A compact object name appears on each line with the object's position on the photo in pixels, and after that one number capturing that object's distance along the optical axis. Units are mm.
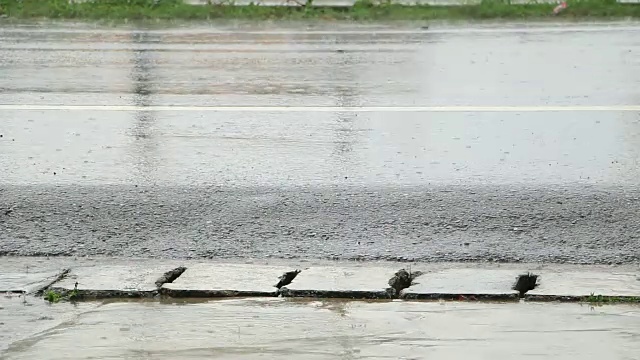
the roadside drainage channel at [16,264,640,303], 10266
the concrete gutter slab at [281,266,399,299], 10312
